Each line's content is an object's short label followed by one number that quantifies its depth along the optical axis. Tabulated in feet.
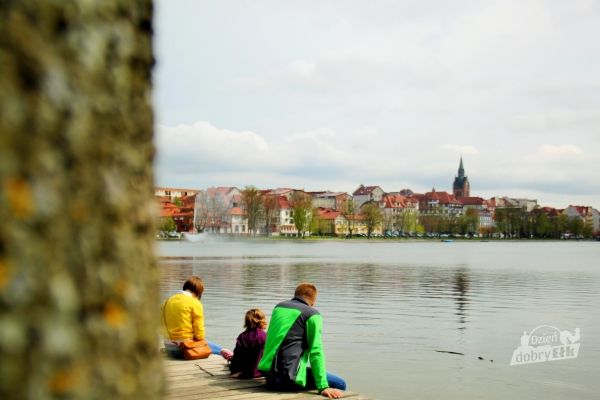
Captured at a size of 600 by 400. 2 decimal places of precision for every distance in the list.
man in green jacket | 28.58
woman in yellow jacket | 36.14
